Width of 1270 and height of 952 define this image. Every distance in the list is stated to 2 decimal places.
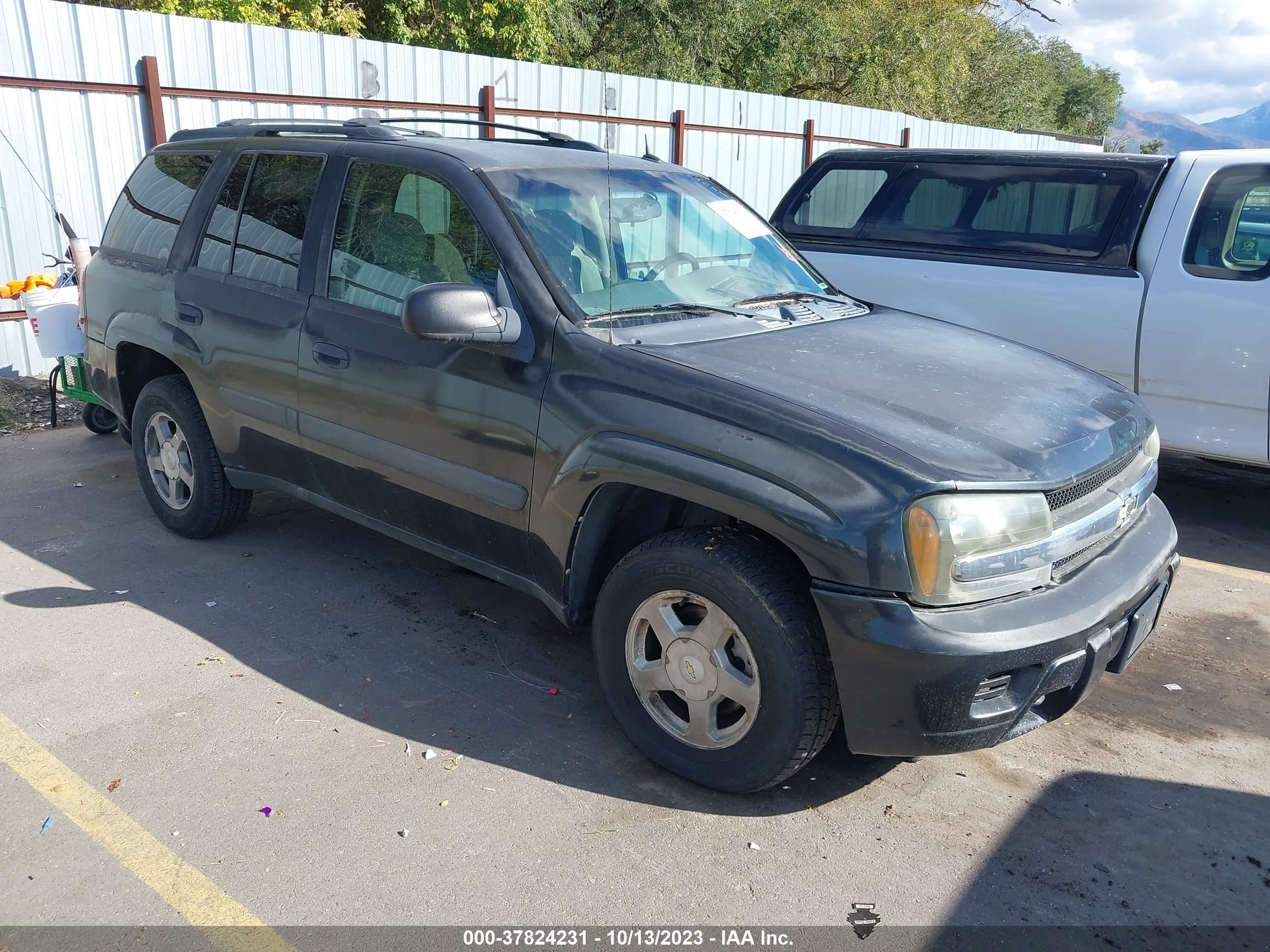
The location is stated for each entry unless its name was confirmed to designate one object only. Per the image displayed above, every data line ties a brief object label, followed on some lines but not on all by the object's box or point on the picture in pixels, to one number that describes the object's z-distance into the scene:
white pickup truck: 5.45
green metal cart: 6.39
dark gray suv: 2.82
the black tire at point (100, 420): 6.87
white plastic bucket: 6.42
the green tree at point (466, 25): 16.77
